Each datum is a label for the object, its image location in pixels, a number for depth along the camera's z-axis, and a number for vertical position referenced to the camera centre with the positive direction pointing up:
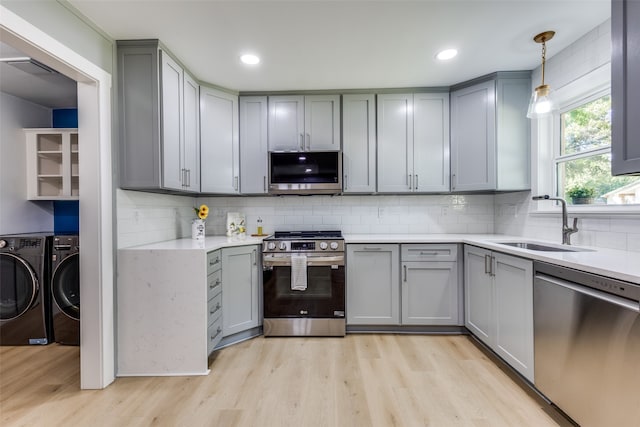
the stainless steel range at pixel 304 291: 2.63 -0.74
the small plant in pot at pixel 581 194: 2.14 +0.12
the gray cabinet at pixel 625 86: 1.28 +0.59
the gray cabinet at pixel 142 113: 2.10 +0.77
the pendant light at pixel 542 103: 1.88 +0.74
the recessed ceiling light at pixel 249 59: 2.29 +1.29
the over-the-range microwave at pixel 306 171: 2.83 +0.42
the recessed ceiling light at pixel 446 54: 2.22 +1.28
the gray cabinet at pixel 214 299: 2.17 -0.70
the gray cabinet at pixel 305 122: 2.94 +0.96
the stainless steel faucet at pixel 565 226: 2.06 -0.12
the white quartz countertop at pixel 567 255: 1.26 -0.27
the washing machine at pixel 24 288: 2.53 -0.67
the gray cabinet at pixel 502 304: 1.80 -0.70
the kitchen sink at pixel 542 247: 2.01 -0.29
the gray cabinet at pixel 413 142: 2.93 +0.74
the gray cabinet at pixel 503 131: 2.61 +0.76
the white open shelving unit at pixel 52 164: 2.80 +0.53
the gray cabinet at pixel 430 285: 2.63 -0.70
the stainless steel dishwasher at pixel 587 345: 1.18 -0.66
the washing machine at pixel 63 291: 2.54 -0.70
